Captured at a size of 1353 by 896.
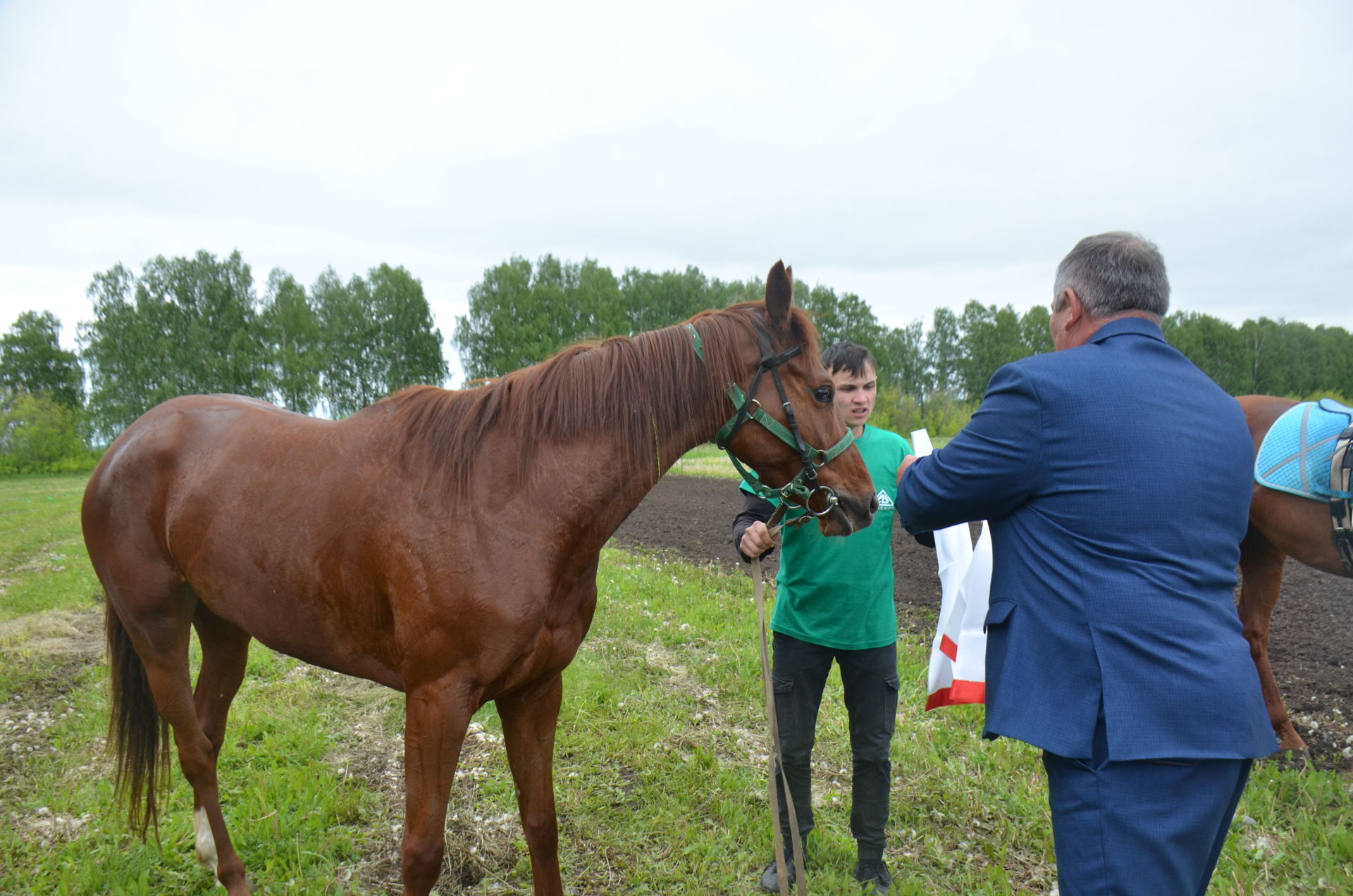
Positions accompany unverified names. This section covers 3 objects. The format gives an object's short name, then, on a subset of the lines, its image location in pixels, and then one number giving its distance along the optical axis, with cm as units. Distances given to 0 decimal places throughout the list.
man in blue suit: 164
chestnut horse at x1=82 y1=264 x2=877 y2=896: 239
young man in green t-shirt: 307
